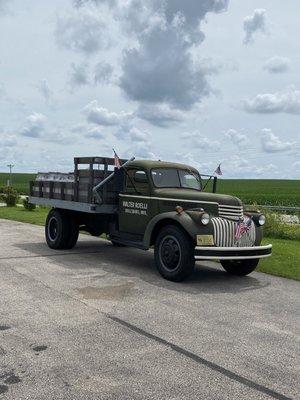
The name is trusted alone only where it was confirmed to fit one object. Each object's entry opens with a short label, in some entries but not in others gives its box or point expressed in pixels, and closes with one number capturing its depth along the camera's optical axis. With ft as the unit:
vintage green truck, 25.55
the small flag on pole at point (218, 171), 33.60
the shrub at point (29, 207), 81.28
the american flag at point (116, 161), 30.35
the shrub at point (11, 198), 93.09
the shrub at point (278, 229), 49.84
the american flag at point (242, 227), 26.58
